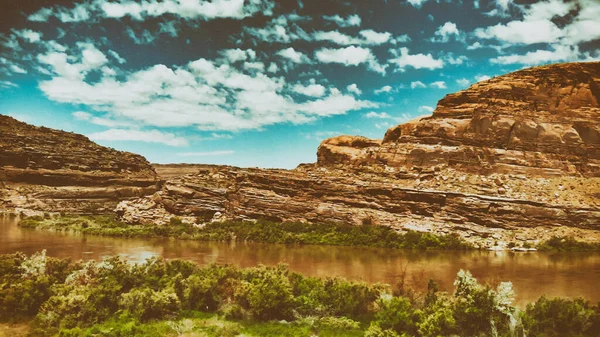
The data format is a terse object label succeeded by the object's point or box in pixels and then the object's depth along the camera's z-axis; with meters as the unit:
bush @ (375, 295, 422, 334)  14.35
